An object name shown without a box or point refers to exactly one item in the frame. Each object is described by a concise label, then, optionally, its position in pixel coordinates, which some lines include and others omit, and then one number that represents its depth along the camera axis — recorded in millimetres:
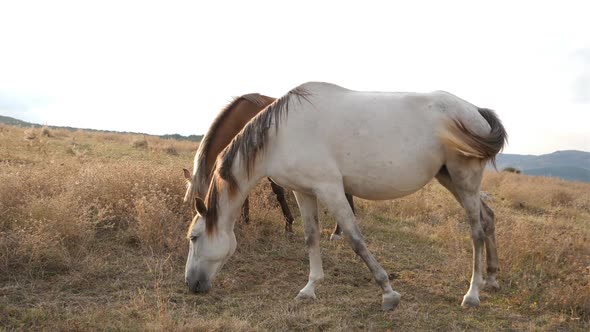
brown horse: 4958
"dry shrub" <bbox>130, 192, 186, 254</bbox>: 5082
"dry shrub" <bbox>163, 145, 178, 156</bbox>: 14877
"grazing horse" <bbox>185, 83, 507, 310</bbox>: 3838
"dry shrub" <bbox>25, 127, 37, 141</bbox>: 12559
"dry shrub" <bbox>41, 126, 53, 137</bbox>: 15375
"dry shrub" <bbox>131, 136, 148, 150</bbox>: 15148
